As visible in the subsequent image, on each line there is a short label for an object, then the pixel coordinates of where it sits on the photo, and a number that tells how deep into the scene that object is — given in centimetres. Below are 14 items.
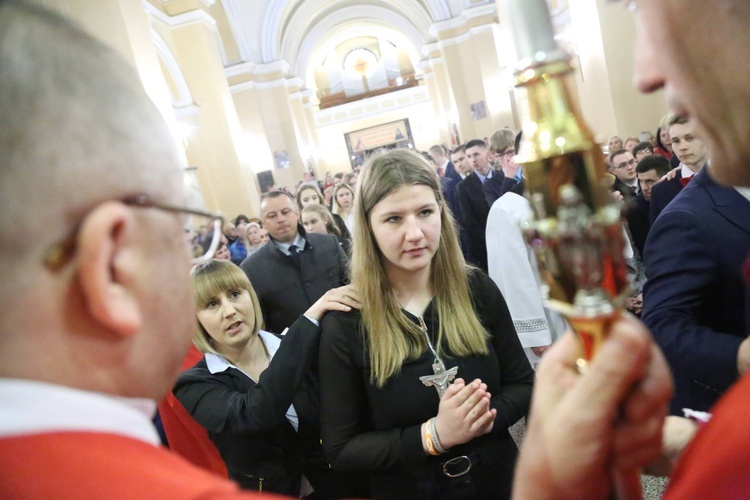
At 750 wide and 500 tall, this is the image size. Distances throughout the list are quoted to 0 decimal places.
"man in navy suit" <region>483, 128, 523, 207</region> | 405
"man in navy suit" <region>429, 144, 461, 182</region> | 1068
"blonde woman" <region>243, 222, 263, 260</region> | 596
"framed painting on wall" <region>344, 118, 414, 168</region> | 3167
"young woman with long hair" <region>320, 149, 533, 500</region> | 157
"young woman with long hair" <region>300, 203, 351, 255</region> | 455
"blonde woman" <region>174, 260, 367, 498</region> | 180
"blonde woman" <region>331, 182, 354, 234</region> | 576
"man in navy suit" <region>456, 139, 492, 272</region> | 483
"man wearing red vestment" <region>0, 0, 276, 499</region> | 60
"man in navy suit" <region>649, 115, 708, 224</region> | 324
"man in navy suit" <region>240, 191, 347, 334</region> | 326
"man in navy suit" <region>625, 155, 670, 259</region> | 391
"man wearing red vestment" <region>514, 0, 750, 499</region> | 54
